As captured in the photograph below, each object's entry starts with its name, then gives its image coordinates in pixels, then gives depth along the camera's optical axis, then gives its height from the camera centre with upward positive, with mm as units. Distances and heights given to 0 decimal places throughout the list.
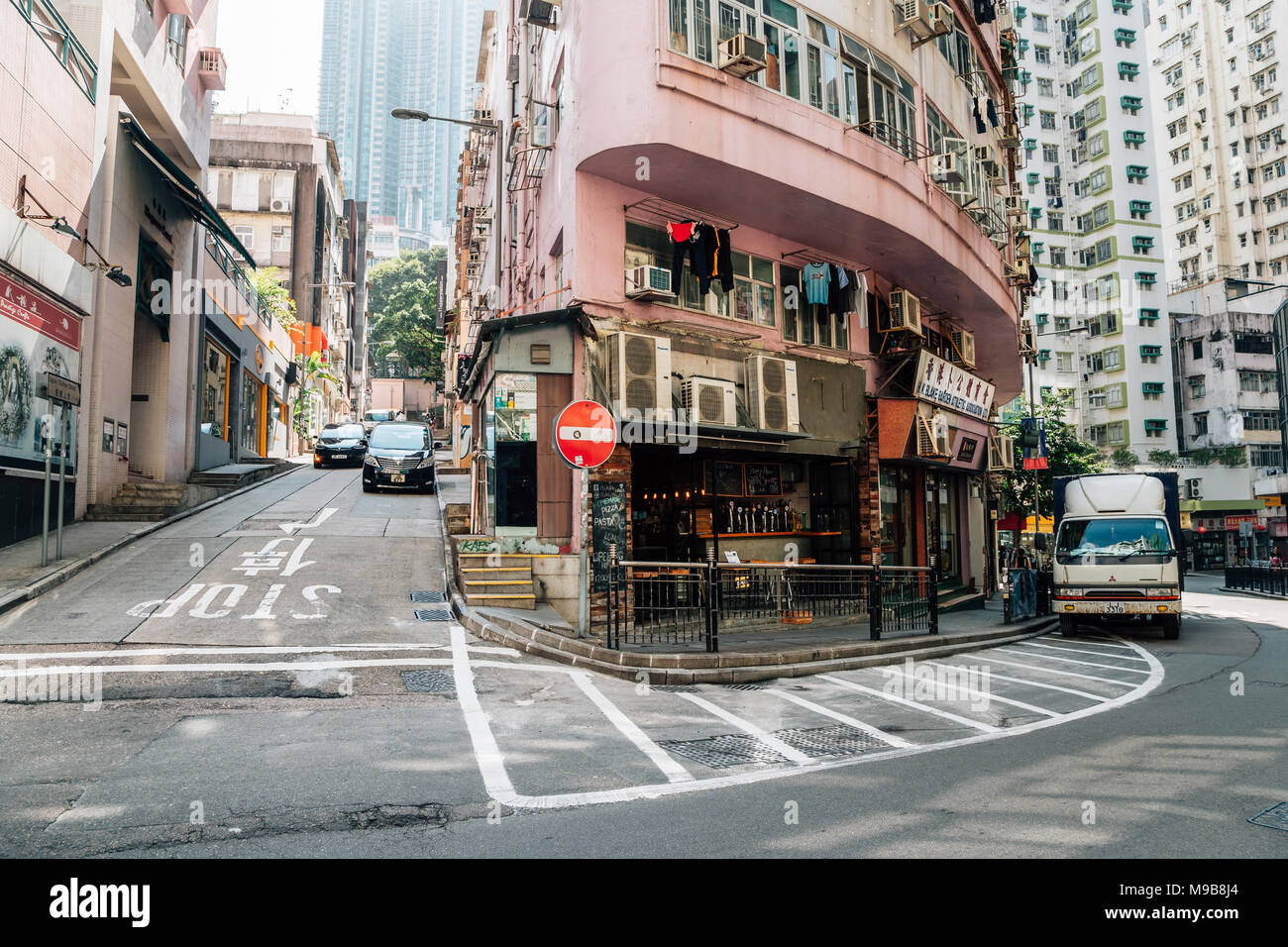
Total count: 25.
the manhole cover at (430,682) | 8273 -1595
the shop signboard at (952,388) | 18922 +3334
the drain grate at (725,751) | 6305 -1808
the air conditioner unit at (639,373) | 13680 +2506
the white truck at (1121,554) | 15445 -666
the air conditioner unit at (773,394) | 15258 +2389
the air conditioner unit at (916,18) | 17766 +10880
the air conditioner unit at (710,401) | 14414 +2143
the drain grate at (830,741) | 6738 -1860
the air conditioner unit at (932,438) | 18594 +1885
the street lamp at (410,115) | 17191 +8858
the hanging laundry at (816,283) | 16922 +4871
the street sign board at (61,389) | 12234 +2129
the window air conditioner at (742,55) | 13852 +7825
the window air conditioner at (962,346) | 23359 +4931
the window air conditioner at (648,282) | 14164 +4142
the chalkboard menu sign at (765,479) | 17172 +895
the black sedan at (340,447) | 31703 +3078
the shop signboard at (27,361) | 13344 +2910
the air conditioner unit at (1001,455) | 25438 +2037
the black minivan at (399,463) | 24031 +1870
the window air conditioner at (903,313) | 18453 +4636
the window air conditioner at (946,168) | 17562 +7480
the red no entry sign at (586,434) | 10734 +1178
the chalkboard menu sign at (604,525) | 13484 -12
